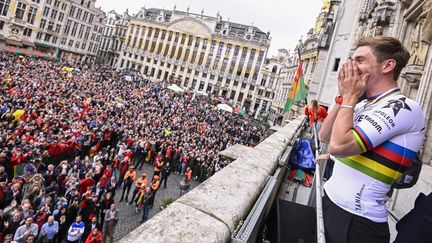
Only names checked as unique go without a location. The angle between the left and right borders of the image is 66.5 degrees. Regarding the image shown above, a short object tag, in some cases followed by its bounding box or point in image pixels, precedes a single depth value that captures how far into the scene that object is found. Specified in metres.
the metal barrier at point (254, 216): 1.98
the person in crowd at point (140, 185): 13.10
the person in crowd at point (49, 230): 8.55
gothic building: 5.45
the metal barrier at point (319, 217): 1.83
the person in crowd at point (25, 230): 7.92
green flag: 11.40
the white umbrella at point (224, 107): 41.67
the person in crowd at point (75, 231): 9.11
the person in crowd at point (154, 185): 12.58
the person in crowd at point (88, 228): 9.89
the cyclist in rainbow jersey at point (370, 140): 1.92
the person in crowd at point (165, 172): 16.20
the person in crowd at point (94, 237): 8.59
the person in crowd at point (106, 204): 10.97
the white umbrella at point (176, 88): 47.12
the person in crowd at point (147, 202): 12.31
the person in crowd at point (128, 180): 13.62
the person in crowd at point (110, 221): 9.82
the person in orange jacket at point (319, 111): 6.33
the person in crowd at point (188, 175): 16.26
